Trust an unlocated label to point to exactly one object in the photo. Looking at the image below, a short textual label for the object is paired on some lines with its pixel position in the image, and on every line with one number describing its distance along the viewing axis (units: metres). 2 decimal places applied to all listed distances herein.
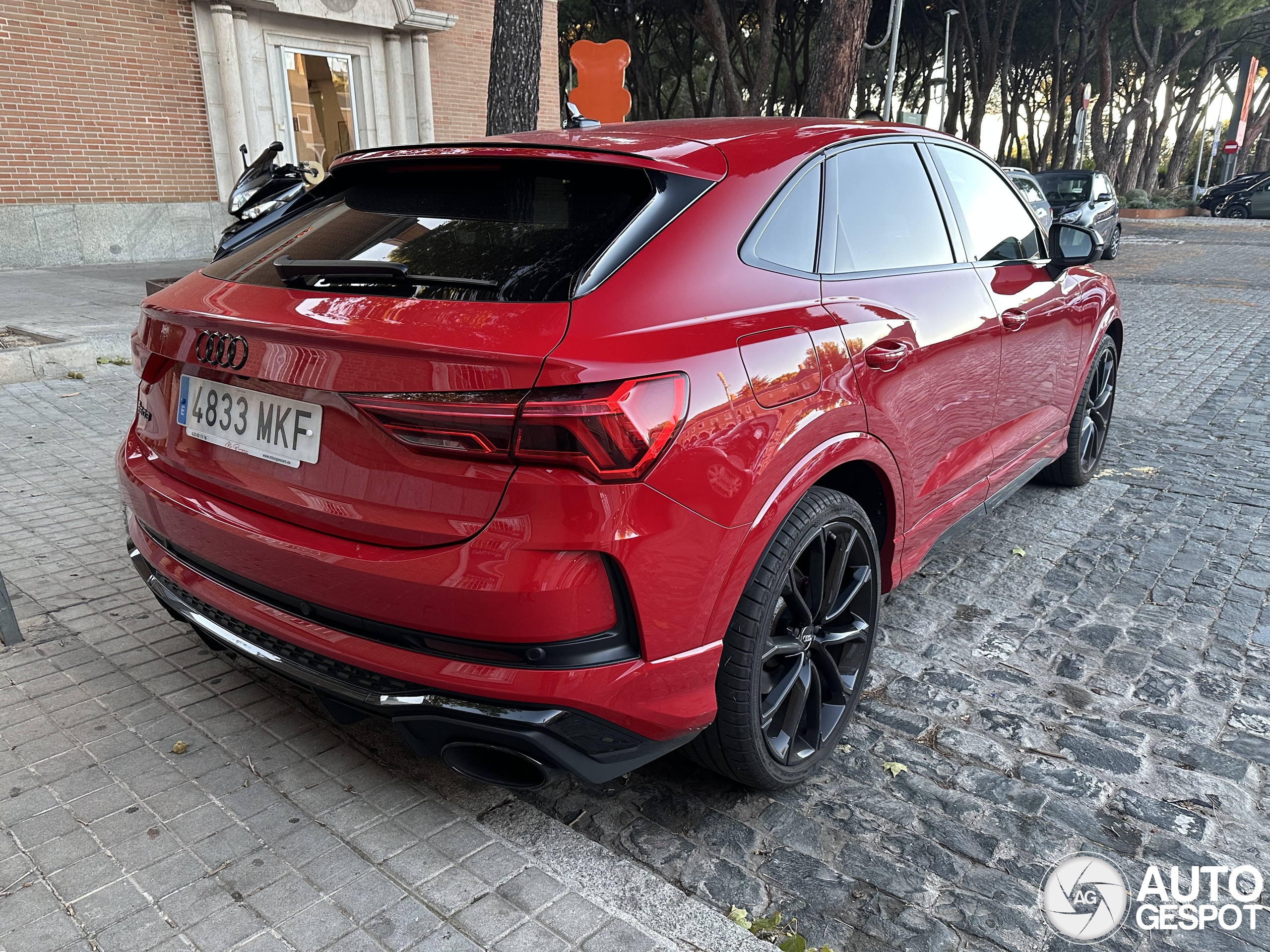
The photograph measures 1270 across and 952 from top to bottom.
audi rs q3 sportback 1.90
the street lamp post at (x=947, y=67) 29.47
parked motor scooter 4.54
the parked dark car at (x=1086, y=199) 17.42
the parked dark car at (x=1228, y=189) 30.00
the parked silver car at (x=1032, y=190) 13.01
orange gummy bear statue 10.80
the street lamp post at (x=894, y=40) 19.88
